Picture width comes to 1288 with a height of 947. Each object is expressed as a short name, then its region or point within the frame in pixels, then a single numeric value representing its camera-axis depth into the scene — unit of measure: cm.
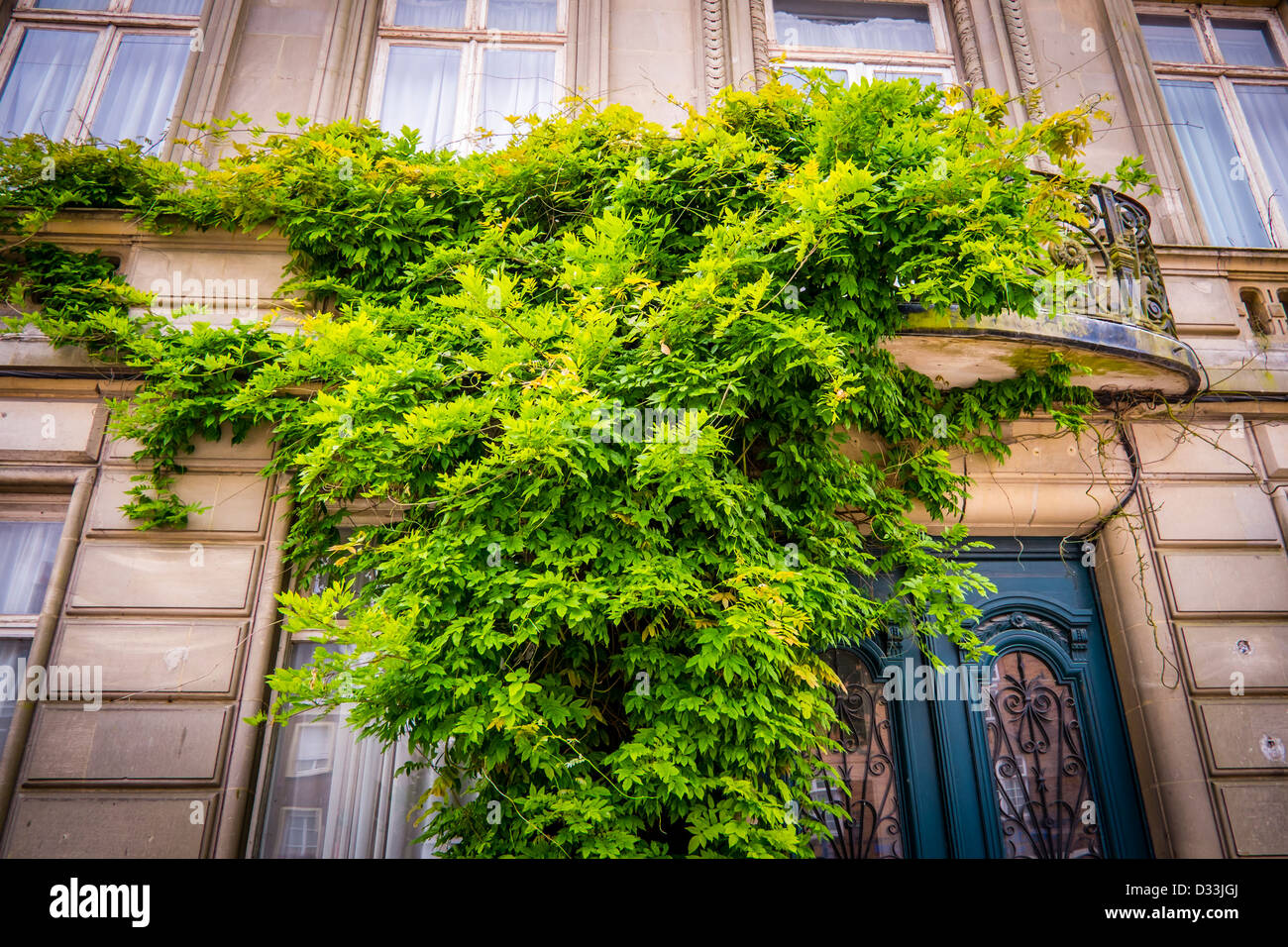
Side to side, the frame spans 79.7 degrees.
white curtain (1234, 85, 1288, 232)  709
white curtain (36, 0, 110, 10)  689
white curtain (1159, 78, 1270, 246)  689
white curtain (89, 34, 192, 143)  641
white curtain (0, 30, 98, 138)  632
